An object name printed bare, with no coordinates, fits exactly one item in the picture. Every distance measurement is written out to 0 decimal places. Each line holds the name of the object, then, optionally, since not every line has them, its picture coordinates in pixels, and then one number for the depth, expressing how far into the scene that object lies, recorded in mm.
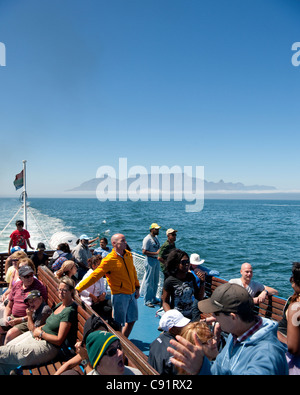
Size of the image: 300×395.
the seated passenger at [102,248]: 7518
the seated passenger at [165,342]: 2332
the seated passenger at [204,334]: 2210
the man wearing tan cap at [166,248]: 5542
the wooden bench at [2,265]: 7887
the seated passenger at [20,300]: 4165
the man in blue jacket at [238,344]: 1506
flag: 12744
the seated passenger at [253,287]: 4082
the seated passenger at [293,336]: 2262
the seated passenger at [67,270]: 4547
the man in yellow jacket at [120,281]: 3955
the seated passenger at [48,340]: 3191
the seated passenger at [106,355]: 2127
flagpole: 11634
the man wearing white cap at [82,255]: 6473
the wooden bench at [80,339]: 2298
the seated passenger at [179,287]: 3613
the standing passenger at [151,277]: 6344
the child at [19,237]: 8327
